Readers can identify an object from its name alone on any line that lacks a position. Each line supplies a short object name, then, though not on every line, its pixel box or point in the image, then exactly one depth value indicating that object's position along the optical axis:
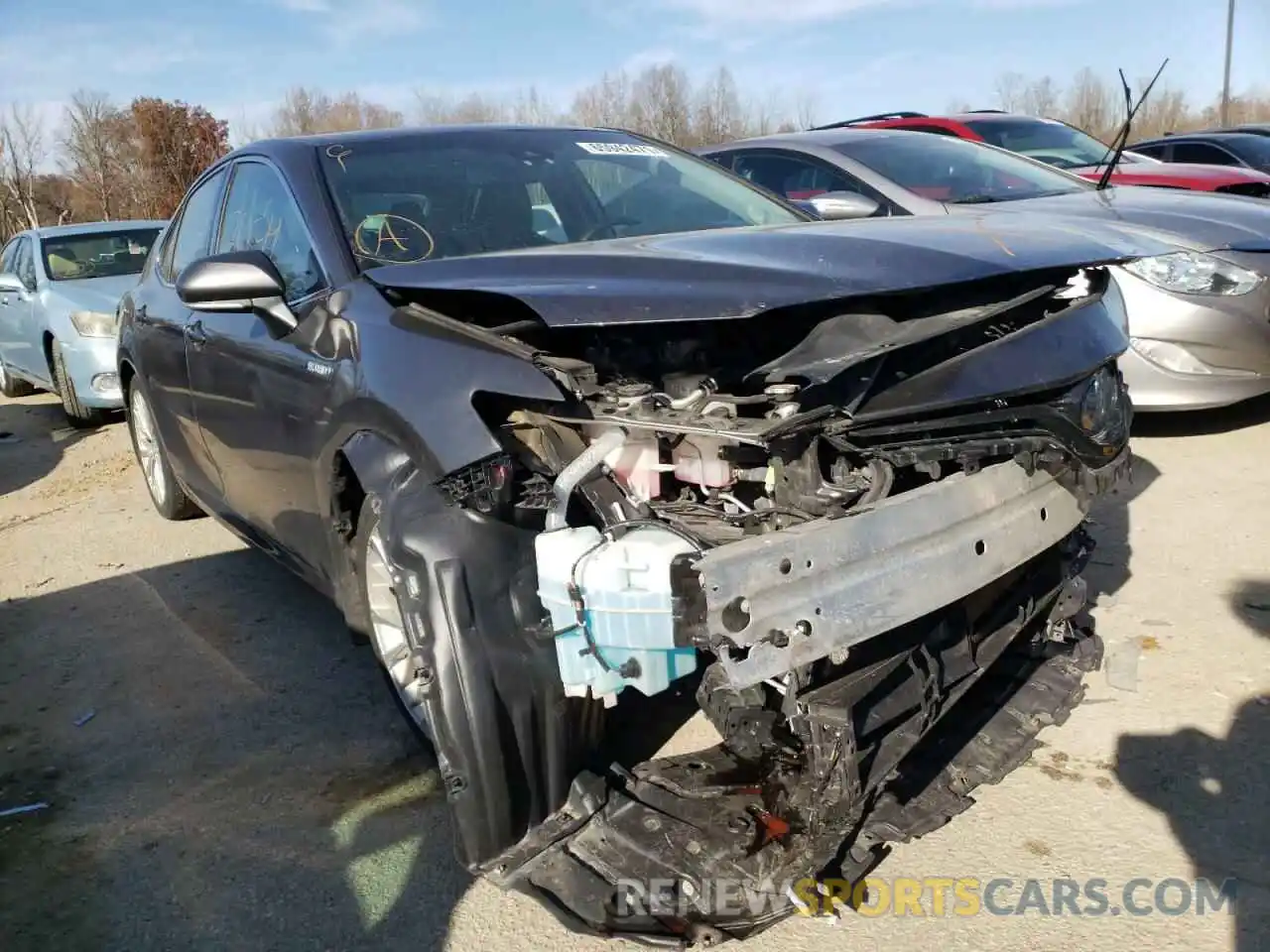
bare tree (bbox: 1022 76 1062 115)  37.41
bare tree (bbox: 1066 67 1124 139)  36.23
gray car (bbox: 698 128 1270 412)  4.92
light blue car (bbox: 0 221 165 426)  7.85
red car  7.38
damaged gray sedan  2.07
